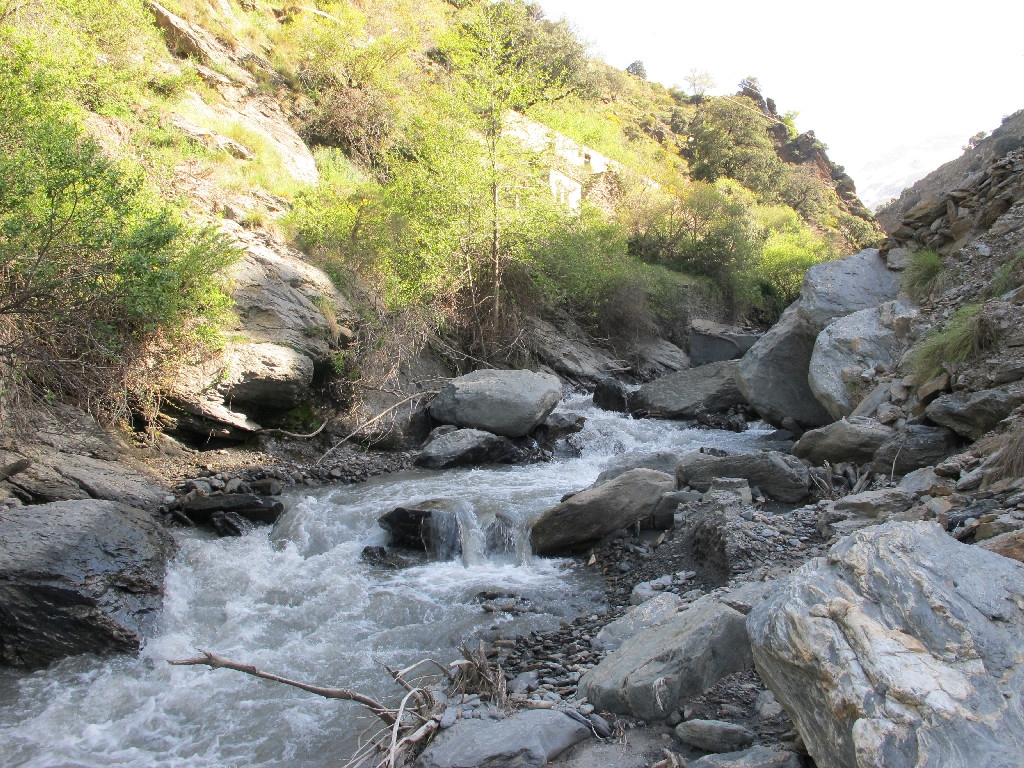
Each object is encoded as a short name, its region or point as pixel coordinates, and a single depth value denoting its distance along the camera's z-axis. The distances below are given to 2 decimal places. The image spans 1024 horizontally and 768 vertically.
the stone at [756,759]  2.63
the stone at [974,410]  5.88
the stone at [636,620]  4.70
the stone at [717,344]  17.47
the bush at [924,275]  9.09
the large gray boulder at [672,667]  3.41
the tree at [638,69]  50.28
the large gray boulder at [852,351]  8.85
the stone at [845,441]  7.02
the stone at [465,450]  9.66
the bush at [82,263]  6.68
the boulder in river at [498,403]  10.42
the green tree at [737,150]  31.72
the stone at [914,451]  6.32
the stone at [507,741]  3.09
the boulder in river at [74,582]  4.78
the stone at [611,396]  13.10
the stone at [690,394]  12.79
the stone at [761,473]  6.91
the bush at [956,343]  6.76
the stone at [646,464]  8.38
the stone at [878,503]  5.20
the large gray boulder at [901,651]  2.01
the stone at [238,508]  7.04
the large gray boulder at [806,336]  10.38
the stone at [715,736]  2.96
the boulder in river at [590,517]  6.71
